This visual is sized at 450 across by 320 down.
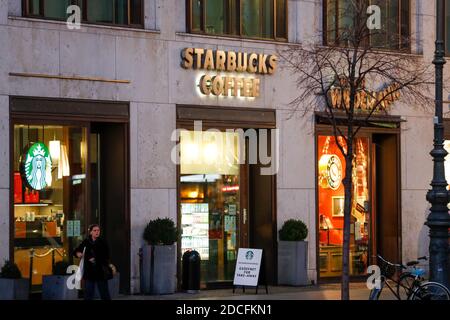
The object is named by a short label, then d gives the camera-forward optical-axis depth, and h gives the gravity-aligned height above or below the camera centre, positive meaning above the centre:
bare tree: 24.45 +2.36
